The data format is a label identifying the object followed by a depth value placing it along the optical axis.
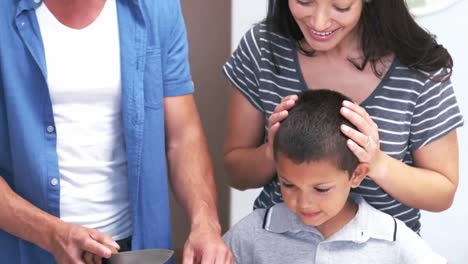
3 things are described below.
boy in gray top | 1.78
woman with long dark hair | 1.83
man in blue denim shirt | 1.78
